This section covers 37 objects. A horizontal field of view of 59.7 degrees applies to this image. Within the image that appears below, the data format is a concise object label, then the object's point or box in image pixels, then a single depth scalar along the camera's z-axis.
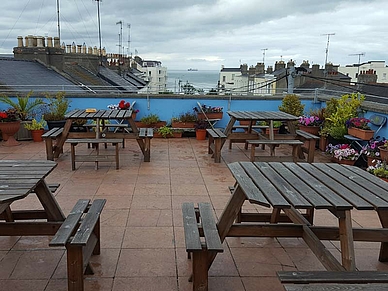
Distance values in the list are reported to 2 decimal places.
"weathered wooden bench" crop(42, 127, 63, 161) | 5.09
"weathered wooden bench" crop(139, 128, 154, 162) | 5.29
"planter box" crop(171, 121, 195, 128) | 7.41
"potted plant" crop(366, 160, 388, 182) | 4.25
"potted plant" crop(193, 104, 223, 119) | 7.41
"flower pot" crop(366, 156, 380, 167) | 4.76
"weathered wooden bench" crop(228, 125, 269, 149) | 5.64
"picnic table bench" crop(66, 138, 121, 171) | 4.77
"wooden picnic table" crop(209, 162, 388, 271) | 1.85
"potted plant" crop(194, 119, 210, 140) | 7.23
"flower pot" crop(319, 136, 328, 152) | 6.28
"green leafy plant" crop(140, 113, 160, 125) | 7.40
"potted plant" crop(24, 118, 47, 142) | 6.68
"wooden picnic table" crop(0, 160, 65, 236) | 2.01
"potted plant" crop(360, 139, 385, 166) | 4.80
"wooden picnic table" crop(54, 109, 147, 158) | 5.05
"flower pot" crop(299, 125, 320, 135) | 6.42
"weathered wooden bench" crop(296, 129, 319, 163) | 5.24
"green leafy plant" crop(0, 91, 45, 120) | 6.66
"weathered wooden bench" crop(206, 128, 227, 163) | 5.32
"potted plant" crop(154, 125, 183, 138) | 7.28
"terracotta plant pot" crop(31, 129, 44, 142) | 6.68
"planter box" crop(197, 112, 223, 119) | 7.41
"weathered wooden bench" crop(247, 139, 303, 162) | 4.94
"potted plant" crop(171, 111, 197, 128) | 7.42
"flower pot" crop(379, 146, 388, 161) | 4.60
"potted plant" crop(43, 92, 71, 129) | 6.80
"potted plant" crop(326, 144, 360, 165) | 5.23
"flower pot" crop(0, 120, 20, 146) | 6.21
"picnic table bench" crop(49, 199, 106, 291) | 1.89
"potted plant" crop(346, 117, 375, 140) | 5.23
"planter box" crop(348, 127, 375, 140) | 5.22
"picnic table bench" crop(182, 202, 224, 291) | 1.92
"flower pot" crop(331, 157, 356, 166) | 5.22
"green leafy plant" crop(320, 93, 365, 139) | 5.76
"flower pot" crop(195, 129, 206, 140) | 7.23
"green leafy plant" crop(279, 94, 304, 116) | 7.12
